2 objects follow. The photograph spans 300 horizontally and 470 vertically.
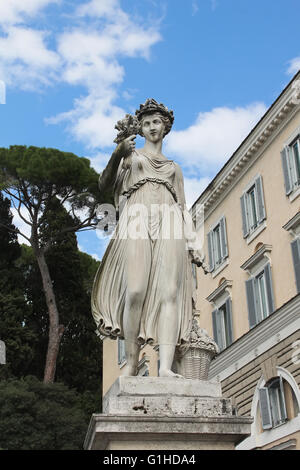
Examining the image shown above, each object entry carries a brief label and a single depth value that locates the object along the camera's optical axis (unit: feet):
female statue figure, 16.12
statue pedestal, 13.52
